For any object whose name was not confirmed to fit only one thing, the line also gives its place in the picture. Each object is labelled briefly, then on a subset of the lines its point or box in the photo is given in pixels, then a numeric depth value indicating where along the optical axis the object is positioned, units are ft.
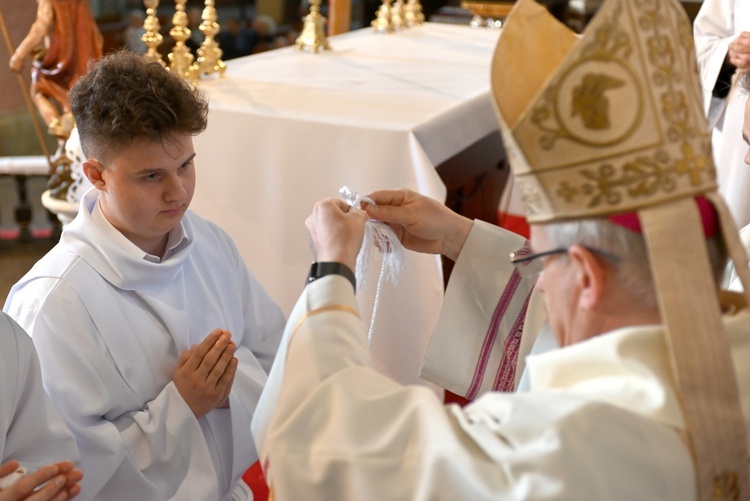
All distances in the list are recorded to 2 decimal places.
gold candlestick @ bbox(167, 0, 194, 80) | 11.62
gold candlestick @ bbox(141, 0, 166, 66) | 11.23
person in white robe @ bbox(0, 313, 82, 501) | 5.79
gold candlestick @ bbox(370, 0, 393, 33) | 17.12
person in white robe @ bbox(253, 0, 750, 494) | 4.11
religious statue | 14.88
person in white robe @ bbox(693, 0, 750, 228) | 12.67
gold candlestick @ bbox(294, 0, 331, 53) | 14.78
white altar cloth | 10.12
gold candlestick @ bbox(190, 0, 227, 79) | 12.15
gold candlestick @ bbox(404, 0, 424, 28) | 17.79
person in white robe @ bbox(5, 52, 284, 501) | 6.70
